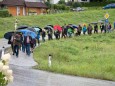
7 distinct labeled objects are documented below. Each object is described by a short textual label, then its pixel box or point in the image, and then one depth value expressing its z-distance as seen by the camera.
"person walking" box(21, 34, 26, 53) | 27.86
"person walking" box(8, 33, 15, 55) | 26.58
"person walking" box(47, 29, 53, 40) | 38.38
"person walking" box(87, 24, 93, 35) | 45.91
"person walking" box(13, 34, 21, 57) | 26.20
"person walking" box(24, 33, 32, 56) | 27.26
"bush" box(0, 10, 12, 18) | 58.02
